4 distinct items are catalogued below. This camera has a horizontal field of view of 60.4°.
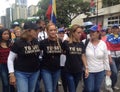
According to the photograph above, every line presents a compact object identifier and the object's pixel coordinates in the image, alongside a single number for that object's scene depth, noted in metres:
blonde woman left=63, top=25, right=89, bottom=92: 1.85
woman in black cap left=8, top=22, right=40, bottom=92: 1.66
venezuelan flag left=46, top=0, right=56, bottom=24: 2.65
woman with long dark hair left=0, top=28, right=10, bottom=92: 2.10
